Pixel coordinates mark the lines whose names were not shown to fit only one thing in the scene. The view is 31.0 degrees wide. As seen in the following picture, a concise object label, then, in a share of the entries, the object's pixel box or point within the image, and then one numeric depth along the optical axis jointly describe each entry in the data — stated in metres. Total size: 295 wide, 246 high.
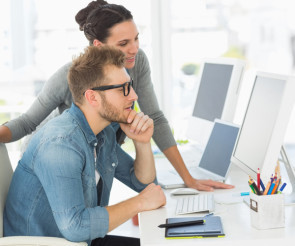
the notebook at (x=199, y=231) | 1.47
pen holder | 1.49
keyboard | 1.71
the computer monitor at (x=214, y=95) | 2.58
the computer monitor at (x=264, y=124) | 1.63
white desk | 1.43
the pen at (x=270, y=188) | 1.51
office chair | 1.60
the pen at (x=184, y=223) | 1.55
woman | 2.18
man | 1.59
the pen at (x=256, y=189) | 1.51
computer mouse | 2.01
